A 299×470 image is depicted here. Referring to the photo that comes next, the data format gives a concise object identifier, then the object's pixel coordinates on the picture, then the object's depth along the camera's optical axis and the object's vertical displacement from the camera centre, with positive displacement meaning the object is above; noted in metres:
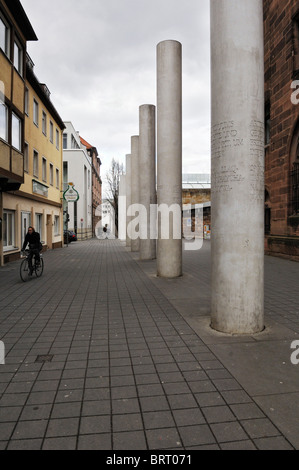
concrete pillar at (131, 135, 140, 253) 23.02 +3.76
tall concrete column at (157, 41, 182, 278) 10.83 +2.63
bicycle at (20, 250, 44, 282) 10.96 -1.24
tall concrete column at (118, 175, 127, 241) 38.84 +2.46
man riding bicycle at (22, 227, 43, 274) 11.58 -0.41
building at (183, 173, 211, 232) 34.94 +4.25
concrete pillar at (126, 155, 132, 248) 28.20 +3.58
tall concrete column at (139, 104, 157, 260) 17.27 +2.70
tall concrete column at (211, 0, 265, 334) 5.21 +1.04
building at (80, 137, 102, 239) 62.81 +8.71
